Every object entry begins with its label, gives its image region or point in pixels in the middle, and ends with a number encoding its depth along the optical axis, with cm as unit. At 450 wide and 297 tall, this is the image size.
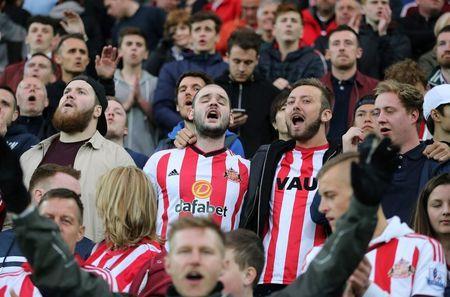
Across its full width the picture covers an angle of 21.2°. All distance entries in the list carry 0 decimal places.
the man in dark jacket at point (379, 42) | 1343
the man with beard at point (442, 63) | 1188
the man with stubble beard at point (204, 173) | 921
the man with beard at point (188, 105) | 1053
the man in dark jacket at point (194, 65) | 1269
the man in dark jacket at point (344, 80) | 1176
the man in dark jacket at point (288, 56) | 1301
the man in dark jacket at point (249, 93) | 1197
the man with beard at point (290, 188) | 874
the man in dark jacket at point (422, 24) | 1426
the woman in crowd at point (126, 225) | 810
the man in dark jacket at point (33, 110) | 1205
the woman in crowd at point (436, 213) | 825
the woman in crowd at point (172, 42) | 1452
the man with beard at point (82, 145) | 989
